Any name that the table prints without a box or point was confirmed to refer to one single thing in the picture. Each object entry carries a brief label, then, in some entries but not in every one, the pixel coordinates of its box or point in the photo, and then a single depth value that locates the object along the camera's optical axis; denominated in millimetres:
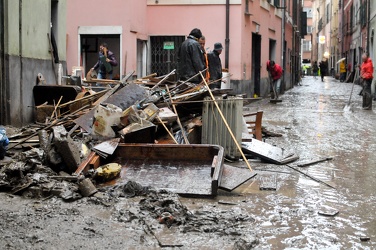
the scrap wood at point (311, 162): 9020
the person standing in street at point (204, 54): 12112
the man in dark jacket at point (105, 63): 17219
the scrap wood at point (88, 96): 9891
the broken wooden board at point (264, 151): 9141
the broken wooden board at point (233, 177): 6938
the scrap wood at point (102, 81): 11845
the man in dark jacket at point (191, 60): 11742
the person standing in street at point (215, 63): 13667
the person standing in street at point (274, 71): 24203
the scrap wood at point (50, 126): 8296
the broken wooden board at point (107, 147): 7629
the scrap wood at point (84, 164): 7054
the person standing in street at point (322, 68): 55012
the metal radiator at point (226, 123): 8609
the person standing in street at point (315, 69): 76156
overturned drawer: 6949
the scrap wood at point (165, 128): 8553
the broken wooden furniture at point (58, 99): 10078
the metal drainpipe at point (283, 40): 31766
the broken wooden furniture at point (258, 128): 10605
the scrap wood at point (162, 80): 10372
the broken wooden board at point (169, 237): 4980
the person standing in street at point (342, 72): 51938
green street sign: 22406
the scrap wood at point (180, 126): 8839
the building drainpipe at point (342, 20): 56794
